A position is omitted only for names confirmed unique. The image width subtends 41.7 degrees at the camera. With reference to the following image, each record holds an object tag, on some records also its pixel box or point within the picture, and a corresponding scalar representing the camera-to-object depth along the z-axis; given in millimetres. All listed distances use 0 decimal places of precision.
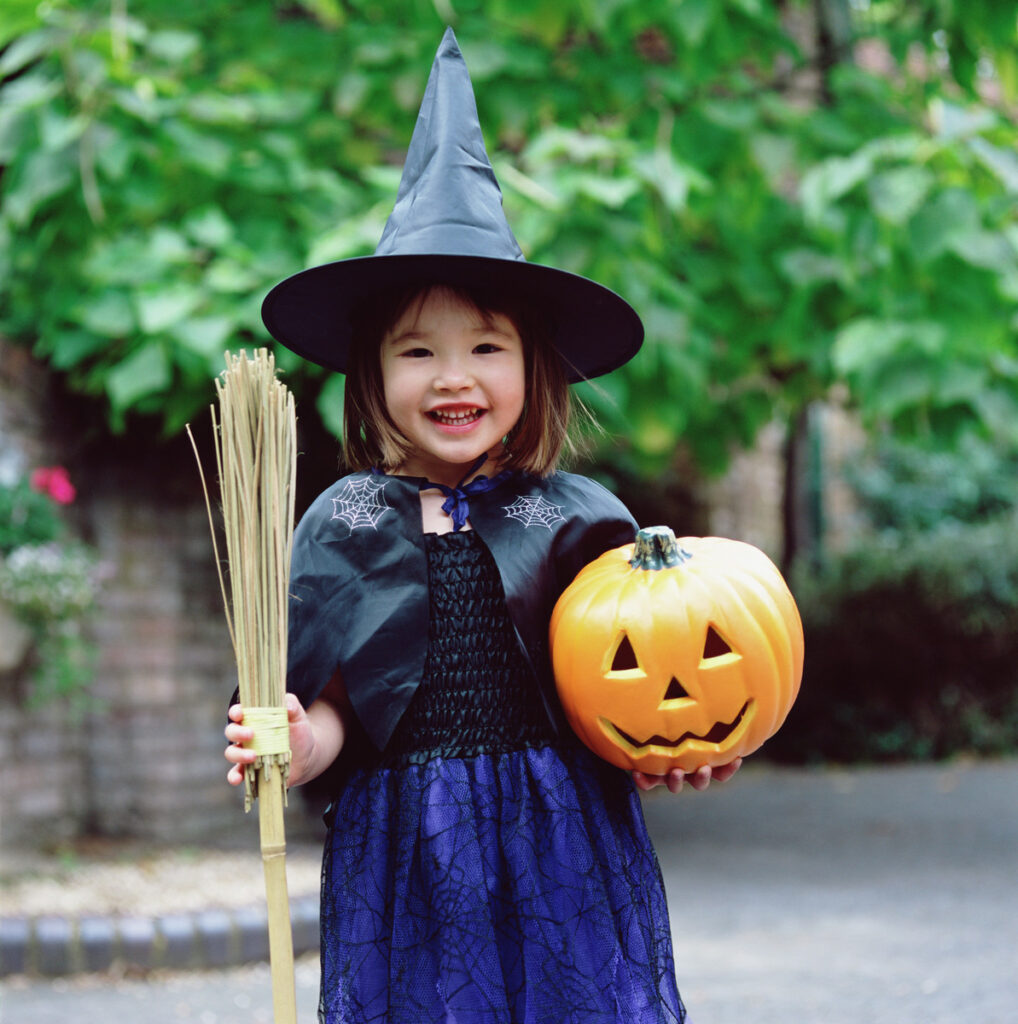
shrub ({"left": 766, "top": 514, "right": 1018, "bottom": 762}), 9188
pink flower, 5410
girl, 1967
